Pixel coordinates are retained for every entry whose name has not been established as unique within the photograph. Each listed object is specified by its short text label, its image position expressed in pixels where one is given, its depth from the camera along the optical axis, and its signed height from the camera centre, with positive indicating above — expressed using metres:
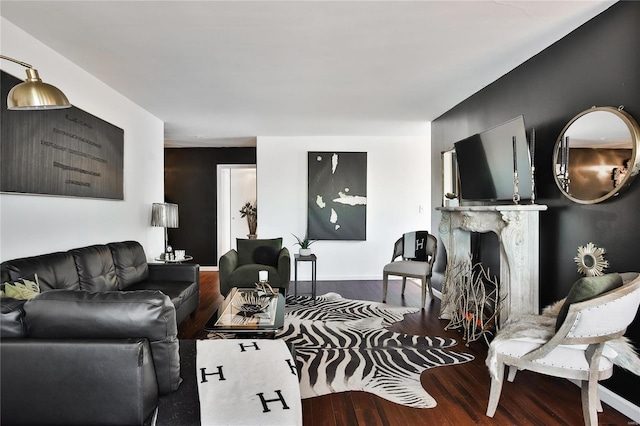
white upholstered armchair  1.89 -0.75
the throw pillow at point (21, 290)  1.80 -0.41
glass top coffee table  2.70 -0.83
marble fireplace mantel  2.93 -0.36
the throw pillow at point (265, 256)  5.21 -0.61
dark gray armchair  4.64 -0.71
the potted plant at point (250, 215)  8.50 -0.06
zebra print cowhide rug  2.57 -1.20
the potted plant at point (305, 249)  5.57 -0.55
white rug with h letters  1.43 -0.76
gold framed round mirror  2.25 +0.39
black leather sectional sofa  1.35 -0.54
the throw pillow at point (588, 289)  1.97 -0.40
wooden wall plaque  2.49 +0.48
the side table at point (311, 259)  5.10 -0.67
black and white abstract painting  6.50 +0.31
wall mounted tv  3.08 +0.48
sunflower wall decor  2.46 -0.32
